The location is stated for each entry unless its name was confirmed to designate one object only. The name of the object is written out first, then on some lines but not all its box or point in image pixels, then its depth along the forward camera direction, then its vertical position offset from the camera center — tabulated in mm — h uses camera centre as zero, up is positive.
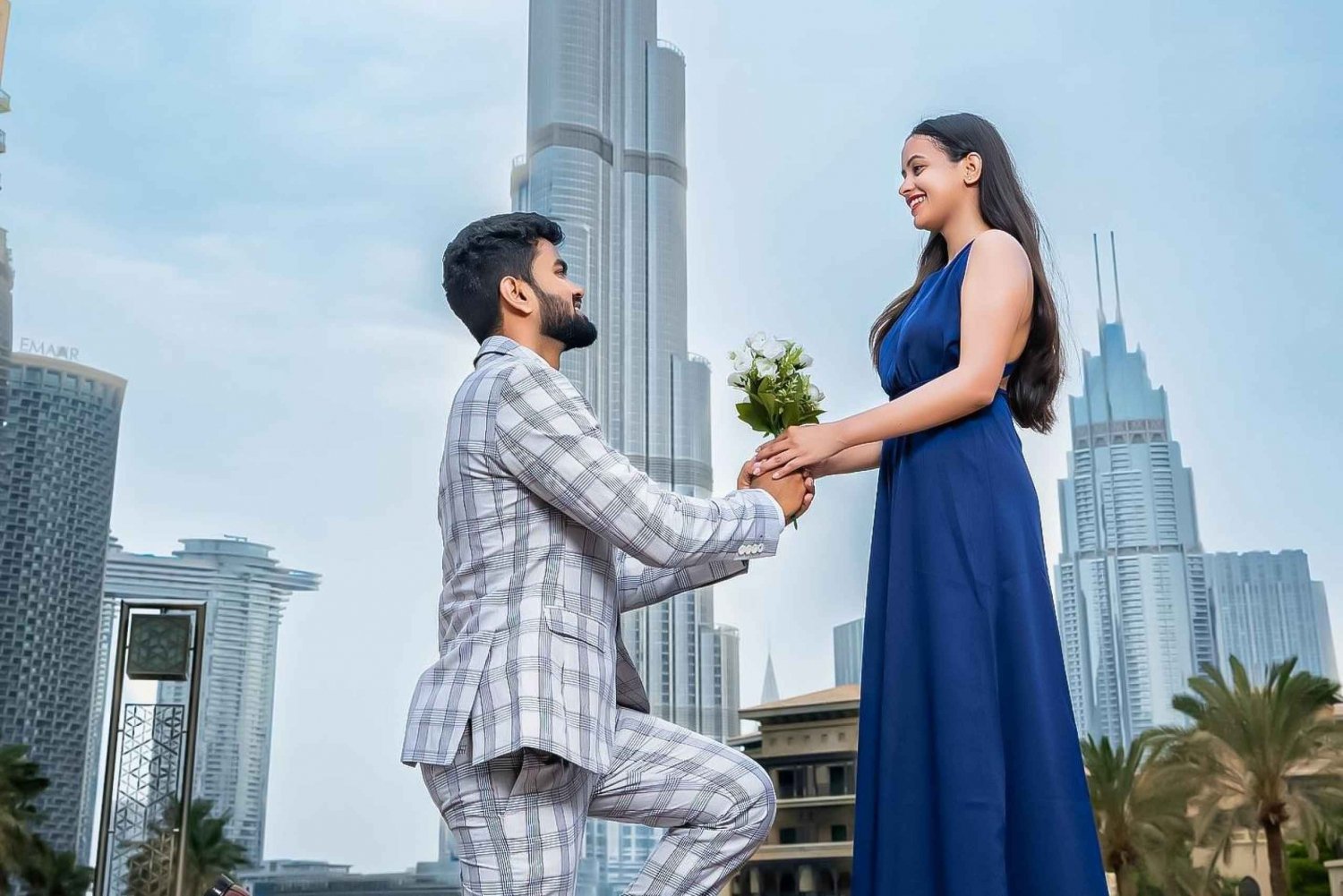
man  1433 +146
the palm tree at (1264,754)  13945 +355
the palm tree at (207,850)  16484 -810
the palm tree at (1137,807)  15219 -244
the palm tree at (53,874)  13469 -907
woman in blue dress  1506 +253
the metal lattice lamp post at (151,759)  7828 +197
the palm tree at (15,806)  12836 -160
